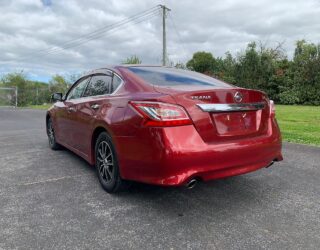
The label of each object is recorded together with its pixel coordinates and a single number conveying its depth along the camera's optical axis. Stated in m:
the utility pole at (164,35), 18.71
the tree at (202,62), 28.23
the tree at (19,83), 21.28
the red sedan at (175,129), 2.19
